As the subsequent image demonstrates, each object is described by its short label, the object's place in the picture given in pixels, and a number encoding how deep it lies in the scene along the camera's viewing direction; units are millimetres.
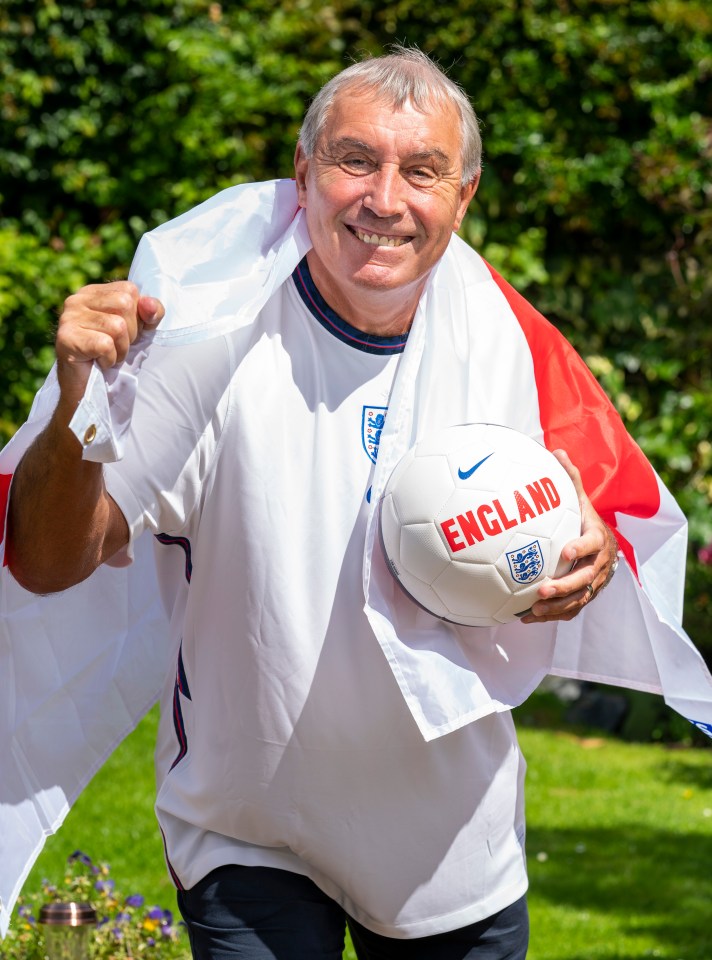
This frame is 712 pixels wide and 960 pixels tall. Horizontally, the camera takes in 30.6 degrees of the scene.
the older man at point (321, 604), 2271
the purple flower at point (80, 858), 3633
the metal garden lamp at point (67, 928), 3141
